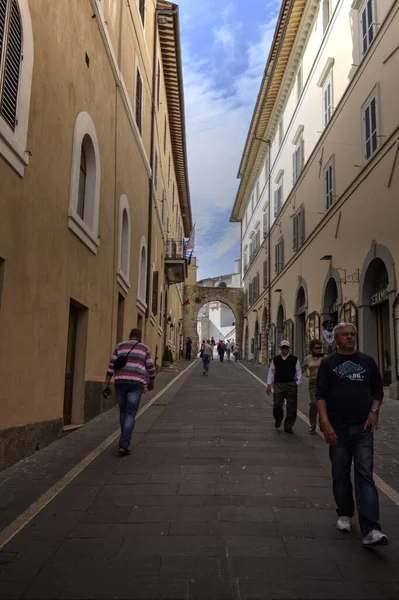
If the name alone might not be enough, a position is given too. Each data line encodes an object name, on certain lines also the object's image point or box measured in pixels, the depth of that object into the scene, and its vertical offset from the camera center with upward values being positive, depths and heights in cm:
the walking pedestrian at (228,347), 4730 +183
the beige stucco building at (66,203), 613 +250
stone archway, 4684 +569
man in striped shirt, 698 -16
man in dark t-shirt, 419 -32
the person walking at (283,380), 872 -20
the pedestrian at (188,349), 3944 +122
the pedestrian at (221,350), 3807 +116
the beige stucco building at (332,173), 1294 +630
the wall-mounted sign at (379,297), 1295 +178
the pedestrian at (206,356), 2152 +41
